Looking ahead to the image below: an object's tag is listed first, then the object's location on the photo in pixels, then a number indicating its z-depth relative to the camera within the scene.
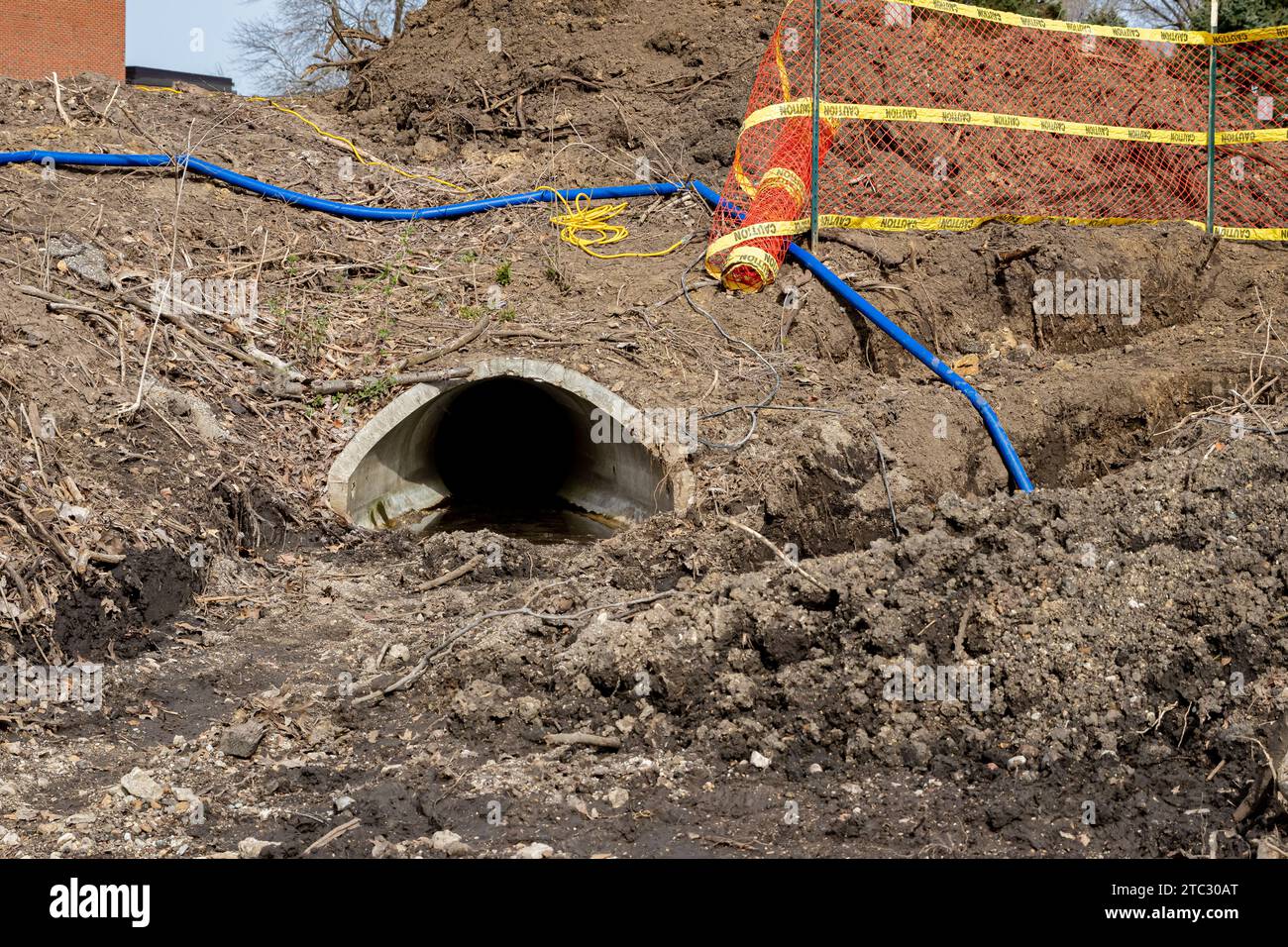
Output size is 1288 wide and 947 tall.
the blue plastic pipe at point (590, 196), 8.64
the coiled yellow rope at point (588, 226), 10.91
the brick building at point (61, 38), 16.83
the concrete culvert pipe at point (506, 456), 8.98
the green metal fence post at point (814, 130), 9.74
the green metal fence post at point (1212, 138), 10.51
